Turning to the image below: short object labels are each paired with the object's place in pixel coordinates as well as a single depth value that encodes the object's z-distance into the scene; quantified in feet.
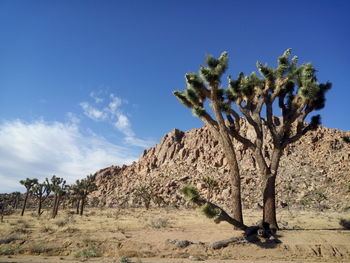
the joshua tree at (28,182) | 105.60
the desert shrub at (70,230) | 37.60
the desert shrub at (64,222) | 50.69
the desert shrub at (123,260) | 24.15
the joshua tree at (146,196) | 140.38
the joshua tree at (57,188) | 92.53
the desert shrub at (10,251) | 28.27
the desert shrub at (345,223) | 40.93
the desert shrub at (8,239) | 32.35
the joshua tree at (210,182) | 122.21
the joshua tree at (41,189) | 99.45
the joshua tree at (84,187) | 102.19
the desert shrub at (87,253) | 26.94
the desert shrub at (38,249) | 29.12
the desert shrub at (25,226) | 51.65
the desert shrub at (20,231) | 39.74
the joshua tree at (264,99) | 33.81
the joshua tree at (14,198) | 151.74
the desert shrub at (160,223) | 44.30
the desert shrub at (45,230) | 40.69
